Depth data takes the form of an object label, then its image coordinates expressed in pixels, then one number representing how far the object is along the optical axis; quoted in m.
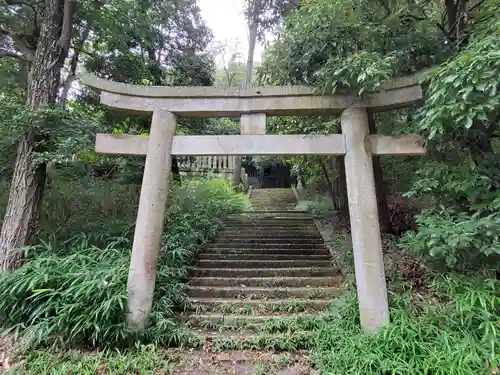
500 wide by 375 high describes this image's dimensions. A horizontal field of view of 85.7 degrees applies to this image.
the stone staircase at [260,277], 3.48
